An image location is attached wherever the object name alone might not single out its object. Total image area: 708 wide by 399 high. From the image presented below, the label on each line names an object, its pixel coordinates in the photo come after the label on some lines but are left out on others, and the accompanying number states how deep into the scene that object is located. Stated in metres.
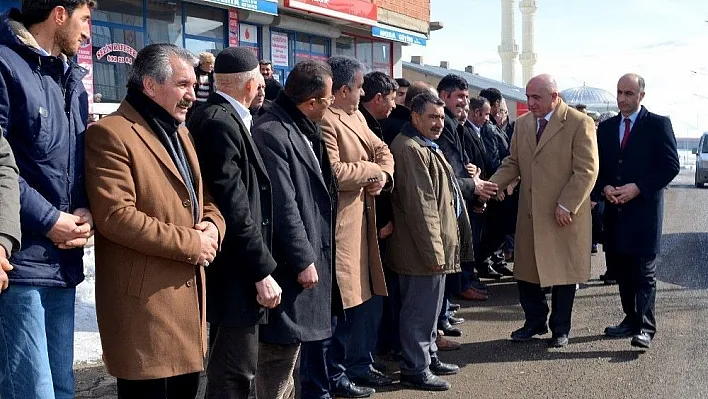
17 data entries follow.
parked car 28.06
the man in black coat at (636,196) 6.26
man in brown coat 3.08
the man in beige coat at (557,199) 6.16
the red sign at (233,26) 16.06
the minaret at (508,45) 88.00
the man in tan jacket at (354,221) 4.77
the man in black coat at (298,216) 4.01
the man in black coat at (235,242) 3.55
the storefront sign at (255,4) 14.47
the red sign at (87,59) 12.29
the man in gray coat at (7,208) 2.56
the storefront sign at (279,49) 17.59
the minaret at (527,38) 92.56
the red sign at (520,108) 45.00
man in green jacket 5.22
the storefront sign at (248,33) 16.58
